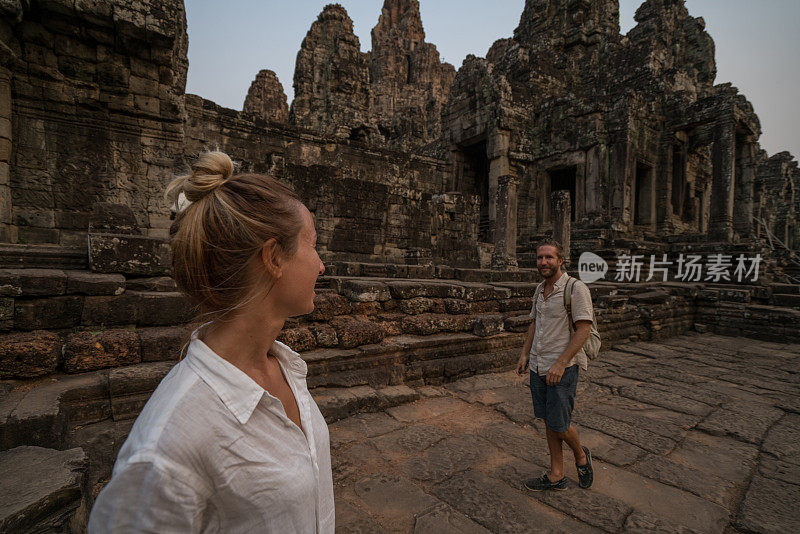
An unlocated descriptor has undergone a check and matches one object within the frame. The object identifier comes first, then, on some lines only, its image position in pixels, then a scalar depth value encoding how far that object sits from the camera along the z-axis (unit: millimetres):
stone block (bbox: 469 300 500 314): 5617
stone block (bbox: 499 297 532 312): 6076
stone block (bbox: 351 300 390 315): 4605
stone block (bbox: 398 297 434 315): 4922
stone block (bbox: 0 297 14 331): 2664
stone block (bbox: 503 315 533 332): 5445
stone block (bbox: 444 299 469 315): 5312
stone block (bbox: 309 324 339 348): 3814
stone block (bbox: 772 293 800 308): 9594
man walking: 2527
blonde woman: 621
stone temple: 2760
